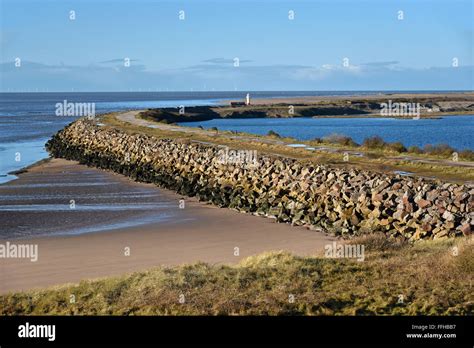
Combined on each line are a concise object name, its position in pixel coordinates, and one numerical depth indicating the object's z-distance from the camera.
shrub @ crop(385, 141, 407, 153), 37.84
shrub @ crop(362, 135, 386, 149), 38.91
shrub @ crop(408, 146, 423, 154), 36.27
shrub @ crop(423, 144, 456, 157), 33.75
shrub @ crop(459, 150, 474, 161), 31.82
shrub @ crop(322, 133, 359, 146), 42.05
